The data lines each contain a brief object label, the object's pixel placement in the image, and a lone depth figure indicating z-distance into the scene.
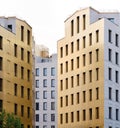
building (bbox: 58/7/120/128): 90.06
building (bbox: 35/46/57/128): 151.88
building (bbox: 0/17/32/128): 83.62
